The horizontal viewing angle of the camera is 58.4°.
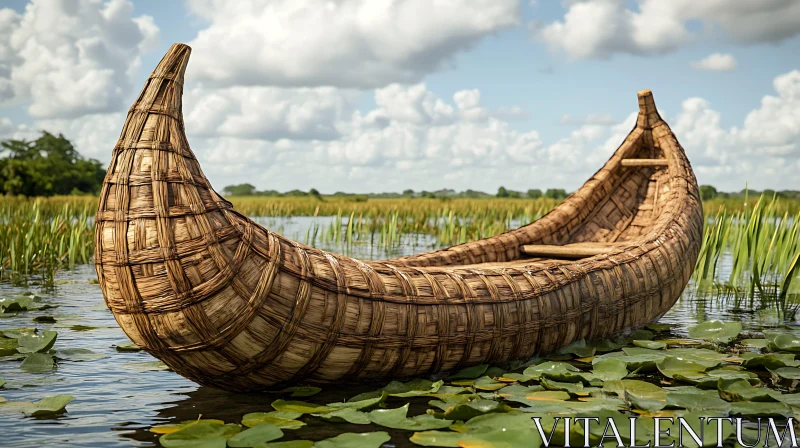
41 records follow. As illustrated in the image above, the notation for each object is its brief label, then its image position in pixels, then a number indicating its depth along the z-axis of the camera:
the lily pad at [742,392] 2.86
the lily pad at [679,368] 3.35
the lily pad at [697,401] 2.76
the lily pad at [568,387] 3.02
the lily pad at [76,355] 3.83
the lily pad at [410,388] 3.02
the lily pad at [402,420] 2.52
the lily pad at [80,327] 4.68
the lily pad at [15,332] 4.19
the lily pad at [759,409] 2.69
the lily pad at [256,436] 2.33
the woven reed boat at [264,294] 2.61
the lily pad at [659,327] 5.06
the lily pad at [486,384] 3.16
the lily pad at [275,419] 2.58
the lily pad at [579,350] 3.86
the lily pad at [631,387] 3.05
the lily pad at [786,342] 3.89
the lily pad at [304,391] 3.02
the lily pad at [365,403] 2.70
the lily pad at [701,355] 3.59
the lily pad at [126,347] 4.12
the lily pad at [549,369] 3.29
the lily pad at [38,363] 3.55
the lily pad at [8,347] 3.80
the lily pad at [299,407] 2.76
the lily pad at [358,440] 2.28
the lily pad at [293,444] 2.33
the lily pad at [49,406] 2.80
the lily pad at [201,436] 2.33
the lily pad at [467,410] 2.59
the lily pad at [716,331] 4.14
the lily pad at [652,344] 4.08
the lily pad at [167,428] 2.58
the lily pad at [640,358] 3.45
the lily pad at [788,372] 3.31
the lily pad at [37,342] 3.73
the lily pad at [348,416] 2.59
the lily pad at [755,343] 4.21
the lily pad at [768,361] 3.47
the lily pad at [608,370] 3.25
